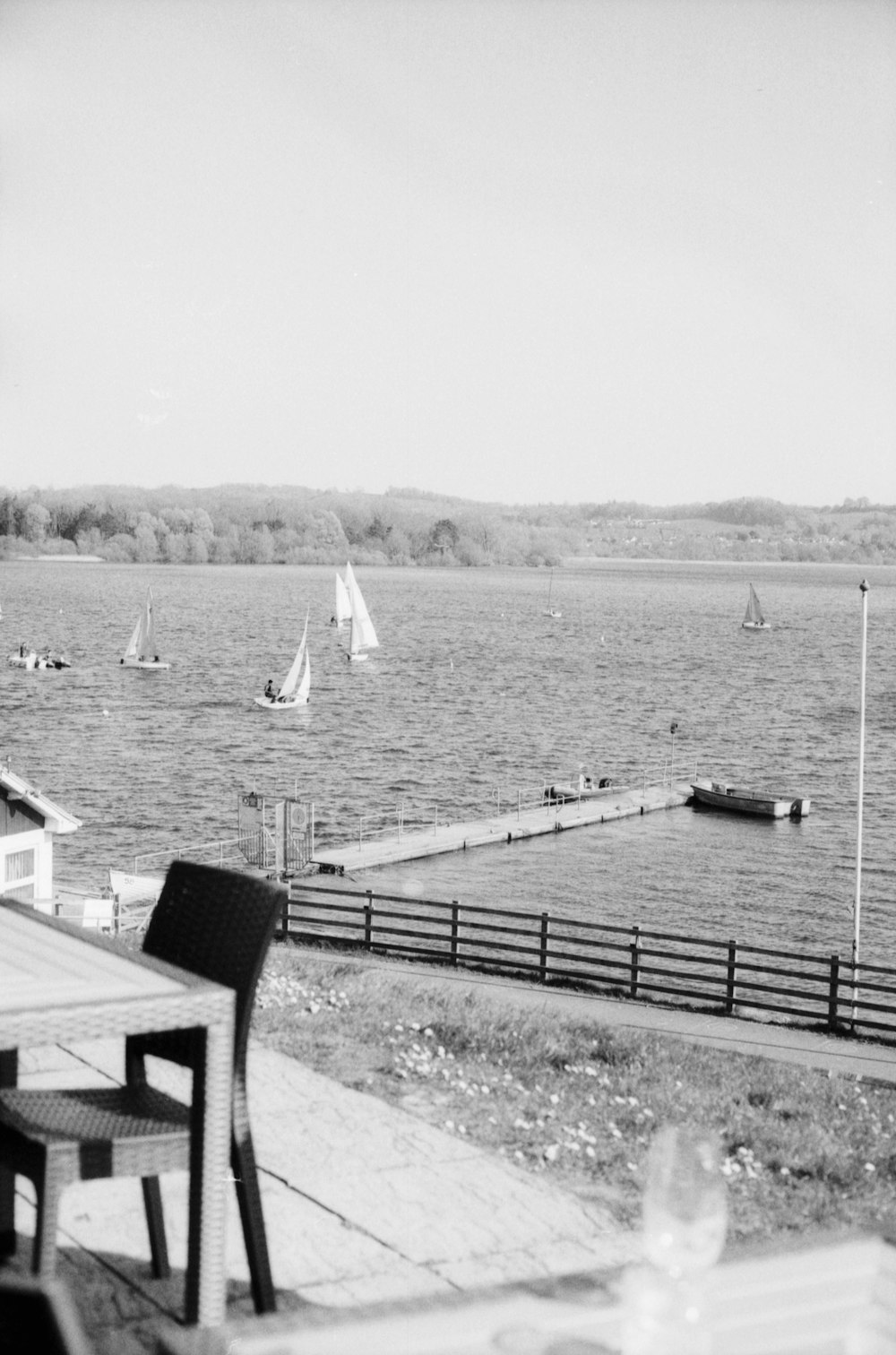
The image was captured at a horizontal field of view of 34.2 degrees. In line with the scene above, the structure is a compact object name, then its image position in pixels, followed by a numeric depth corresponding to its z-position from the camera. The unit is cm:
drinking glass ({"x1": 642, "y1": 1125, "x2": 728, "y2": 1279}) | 121
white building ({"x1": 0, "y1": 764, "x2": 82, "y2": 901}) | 1666
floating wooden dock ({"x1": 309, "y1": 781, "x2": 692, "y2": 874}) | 2928
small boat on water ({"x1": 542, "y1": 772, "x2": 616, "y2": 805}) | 3803
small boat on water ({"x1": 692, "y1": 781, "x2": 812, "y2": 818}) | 3800
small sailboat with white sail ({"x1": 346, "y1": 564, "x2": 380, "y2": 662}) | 6975
